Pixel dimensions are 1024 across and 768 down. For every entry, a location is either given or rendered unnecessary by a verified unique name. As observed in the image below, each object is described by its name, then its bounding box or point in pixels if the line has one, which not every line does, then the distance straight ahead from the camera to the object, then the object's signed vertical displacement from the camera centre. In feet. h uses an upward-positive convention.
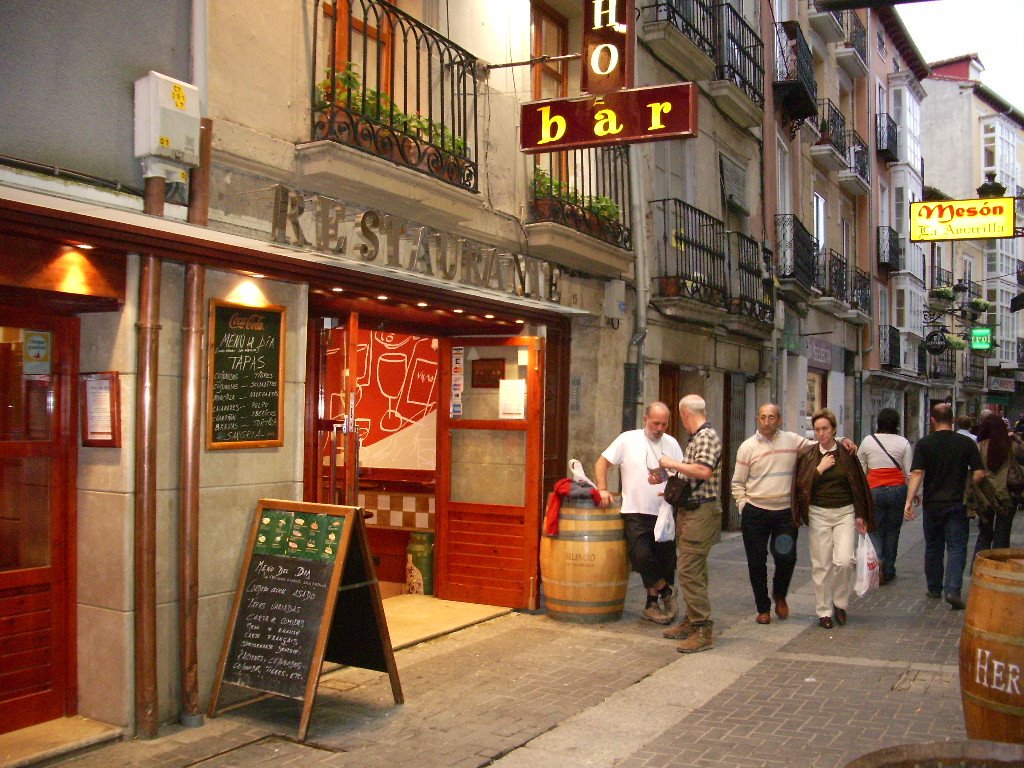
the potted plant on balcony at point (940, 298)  101.24 +11.63
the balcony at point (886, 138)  83.41 +23.76
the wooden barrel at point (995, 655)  13.79 -3.66
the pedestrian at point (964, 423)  42.60 -0.70
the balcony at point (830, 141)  65.21 +18.85
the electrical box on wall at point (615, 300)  34.04 +3.83
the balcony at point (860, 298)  70.64 +8.39
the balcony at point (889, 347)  82.53 +5.27
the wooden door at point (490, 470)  27.73 -1.92
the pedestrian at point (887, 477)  32.58 -2.41
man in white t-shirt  26.14 -2.60
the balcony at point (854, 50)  71.36 +27.44
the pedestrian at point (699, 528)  23.76 -3.06
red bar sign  23.79 +7.43
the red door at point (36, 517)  16.58 -2.03
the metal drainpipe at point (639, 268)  35.17 +5.14
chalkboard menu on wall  18.30 +0.55
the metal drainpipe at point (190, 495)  17.42 -1.67
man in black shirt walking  28.32 -2.38
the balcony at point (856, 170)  71.77 +18.60
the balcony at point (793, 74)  55.62 +20.21
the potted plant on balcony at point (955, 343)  103.30 +7.09
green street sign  112.47 +8.12
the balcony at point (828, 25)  64.66 +26.46
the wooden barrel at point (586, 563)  25.79 -4.25
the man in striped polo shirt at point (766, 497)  26.50 -2.52
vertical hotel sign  25.80 +9.90
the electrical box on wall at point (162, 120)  16.59 +4.97
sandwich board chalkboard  17.25 -3.79
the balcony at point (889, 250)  83.46 +13.92
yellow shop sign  56.44 +11.51
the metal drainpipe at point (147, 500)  16.65 -1.69
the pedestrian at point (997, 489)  29.78 -2.55
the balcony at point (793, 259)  53.57 +8.58
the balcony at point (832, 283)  62.59 +8.56
